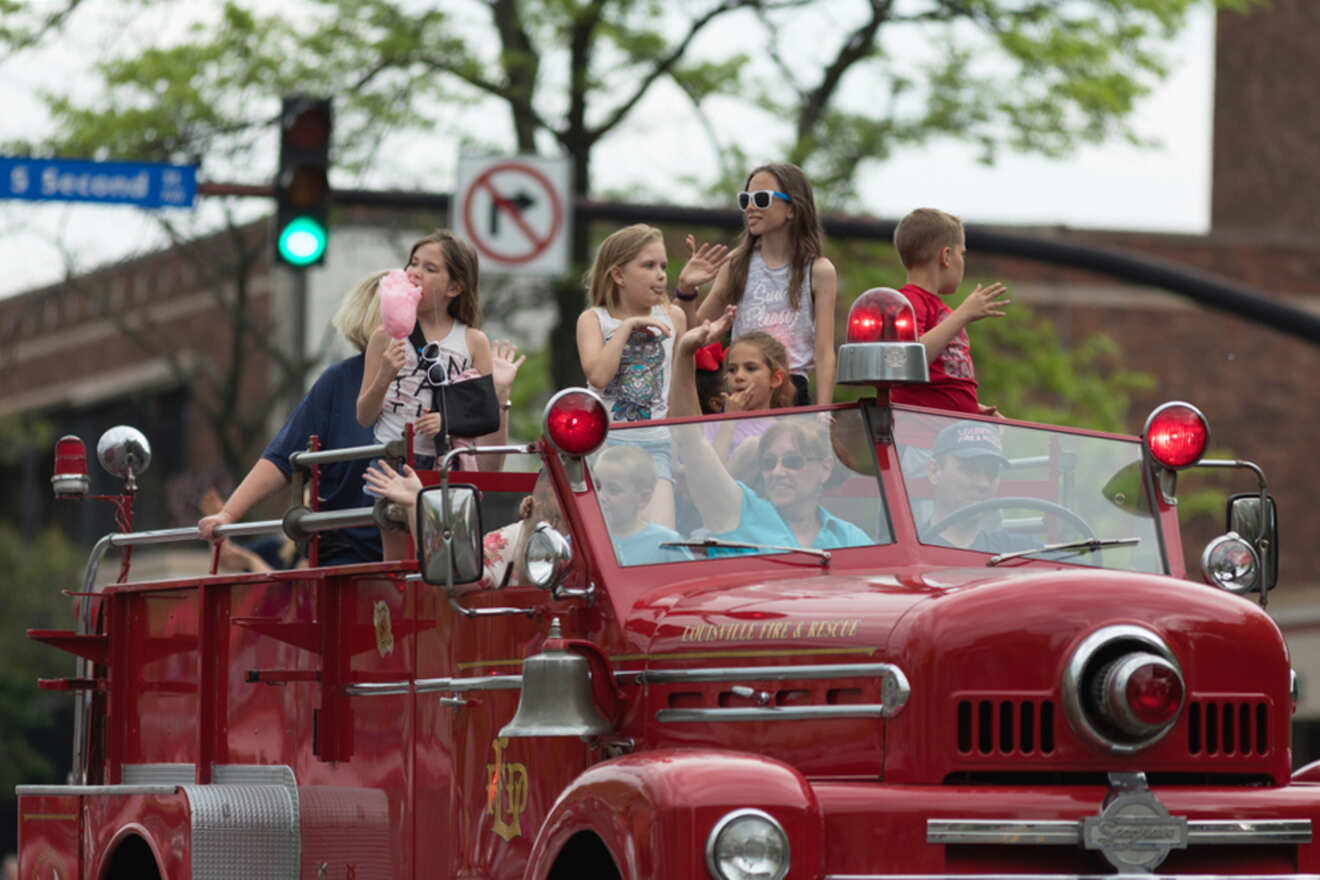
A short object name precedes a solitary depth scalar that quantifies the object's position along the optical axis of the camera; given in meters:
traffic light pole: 31.02
